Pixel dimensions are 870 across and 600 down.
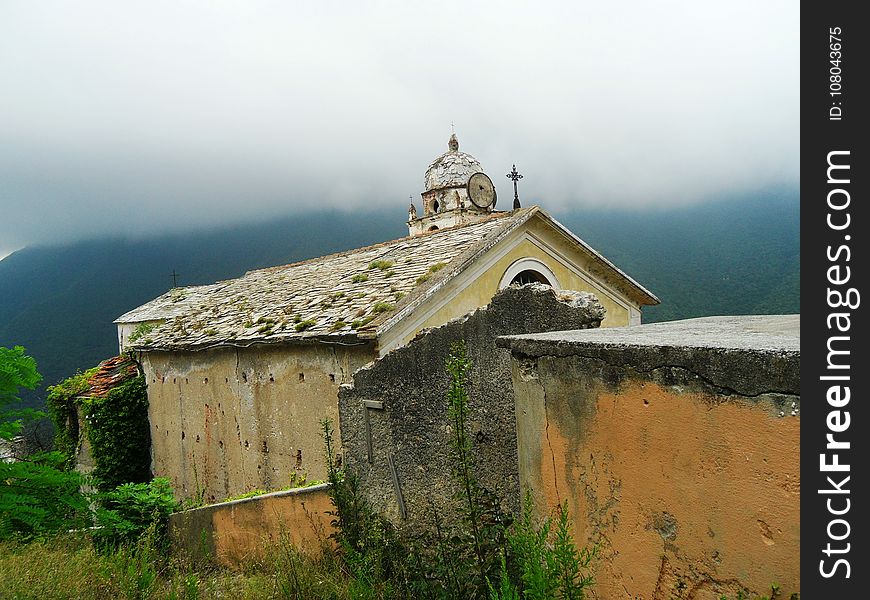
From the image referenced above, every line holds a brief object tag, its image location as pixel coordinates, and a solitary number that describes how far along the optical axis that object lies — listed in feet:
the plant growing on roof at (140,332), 52.23
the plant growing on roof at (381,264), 37.56
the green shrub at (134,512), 23.91
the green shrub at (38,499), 22.48
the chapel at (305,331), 30.76
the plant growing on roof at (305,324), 31.48
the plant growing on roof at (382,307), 29.02
